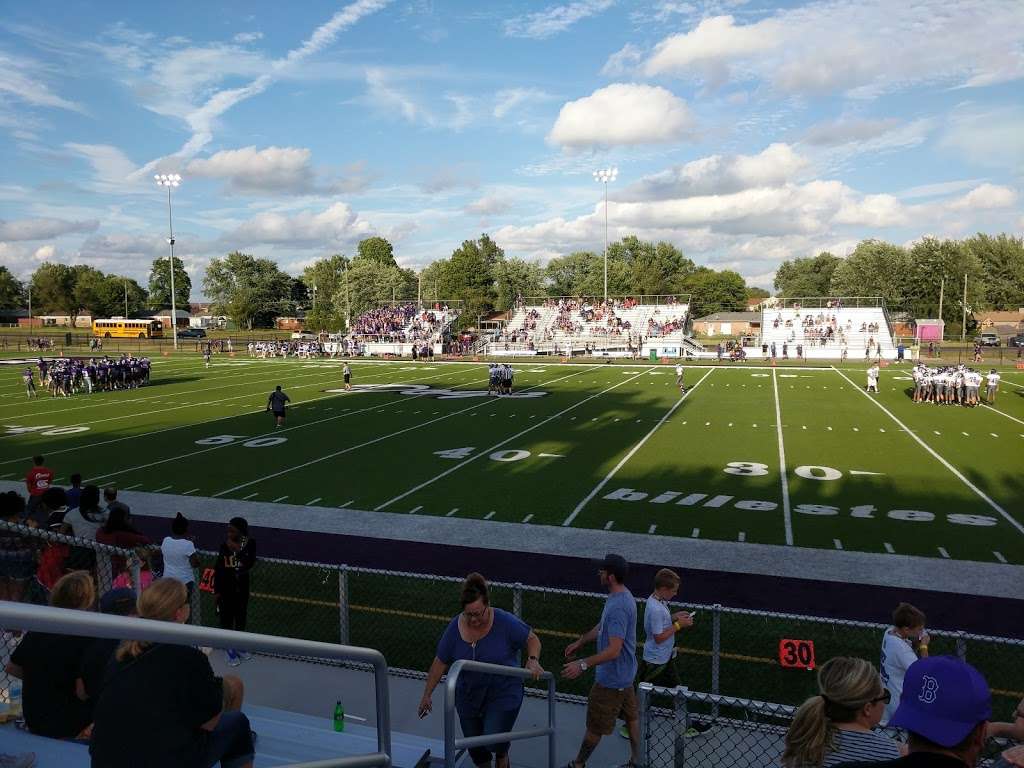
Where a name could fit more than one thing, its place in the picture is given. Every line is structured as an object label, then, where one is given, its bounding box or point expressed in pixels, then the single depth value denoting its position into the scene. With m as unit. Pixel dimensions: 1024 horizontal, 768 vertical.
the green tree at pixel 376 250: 129.62
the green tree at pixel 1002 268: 88.88
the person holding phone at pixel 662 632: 5.81
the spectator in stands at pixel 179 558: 7.46
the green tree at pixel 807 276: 118.94
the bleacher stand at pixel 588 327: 59.28
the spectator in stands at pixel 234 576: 7.46
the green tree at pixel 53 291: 122.50
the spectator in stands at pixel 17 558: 6.35
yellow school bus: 85.12
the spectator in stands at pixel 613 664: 5.16
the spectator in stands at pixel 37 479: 11.97
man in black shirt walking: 22.62
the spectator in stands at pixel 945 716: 2.26
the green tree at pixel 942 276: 79.31
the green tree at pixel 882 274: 81.62
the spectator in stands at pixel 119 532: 8.01
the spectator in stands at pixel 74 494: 10.14
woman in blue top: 4.64
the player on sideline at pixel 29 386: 31.62
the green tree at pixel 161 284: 133.00
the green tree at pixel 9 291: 125.22
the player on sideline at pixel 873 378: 31.49
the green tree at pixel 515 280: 105.75
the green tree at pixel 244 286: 109.56
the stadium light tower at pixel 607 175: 57.78
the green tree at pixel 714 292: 118.19
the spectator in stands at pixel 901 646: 5.17
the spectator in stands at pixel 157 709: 2.45
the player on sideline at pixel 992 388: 27.55
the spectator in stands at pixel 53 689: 3.30
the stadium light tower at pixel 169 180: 60.06
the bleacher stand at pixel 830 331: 54.50
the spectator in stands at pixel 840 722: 2.83
